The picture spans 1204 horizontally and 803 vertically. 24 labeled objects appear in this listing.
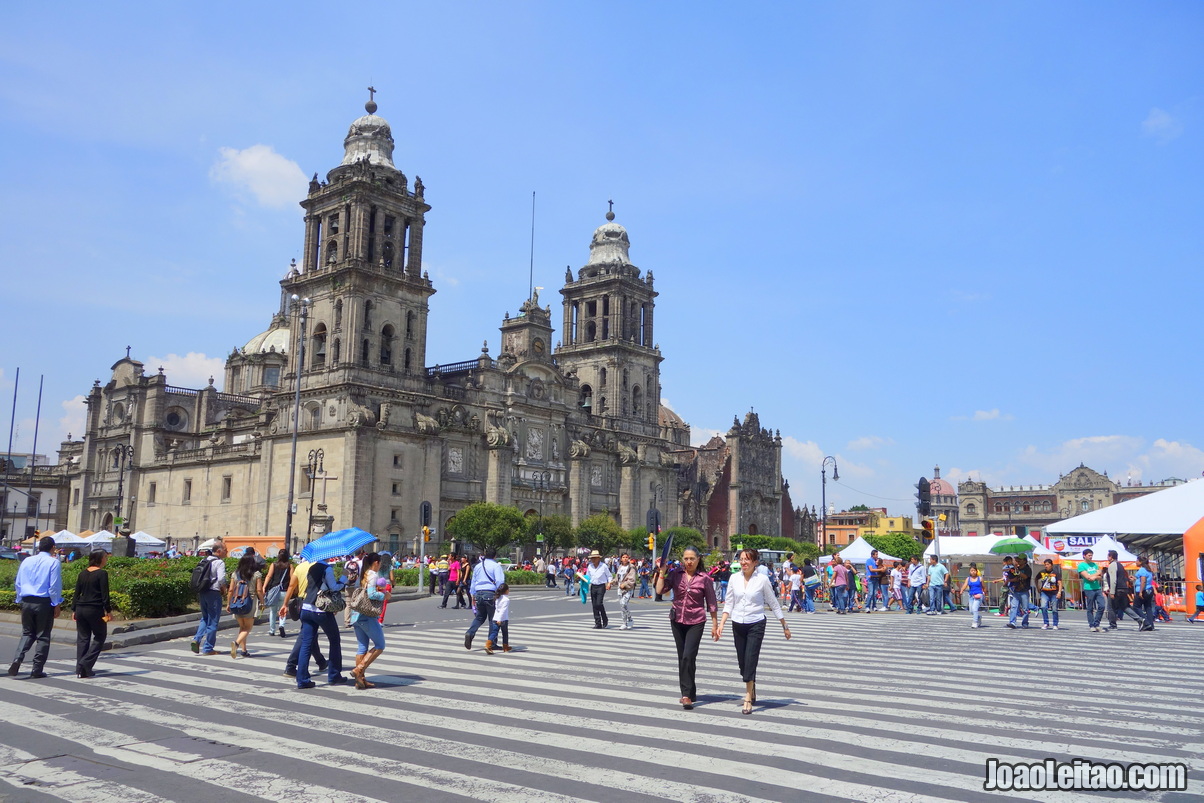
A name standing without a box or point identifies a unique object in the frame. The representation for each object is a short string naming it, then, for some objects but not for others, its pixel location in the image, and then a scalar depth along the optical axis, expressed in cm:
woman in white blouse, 935
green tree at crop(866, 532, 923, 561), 7092
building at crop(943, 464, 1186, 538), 12094
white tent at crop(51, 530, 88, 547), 3919
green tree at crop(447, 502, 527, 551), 5184
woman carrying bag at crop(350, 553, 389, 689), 1069
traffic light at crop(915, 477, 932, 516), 2502
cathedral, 5316
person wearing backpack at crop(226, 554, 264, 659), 1379
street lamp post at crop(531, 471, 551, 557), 6328
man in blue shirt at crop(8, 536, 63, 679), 1159
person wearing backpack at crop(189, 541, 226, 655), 1356
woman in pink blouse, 953
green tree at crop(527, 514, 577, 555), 5794
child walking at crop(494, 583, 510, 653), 1455
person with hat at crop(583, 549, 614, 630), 1988
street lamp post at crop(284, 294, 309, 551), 3309
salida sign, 3098
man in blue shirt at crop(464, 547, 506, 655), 1453
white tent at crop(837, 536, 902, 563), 3428
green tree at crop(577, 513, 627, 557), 6194
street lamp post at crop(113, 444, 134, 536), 5691
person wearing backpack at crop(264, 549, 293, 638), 1666
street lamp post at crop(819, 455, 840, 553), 5369
